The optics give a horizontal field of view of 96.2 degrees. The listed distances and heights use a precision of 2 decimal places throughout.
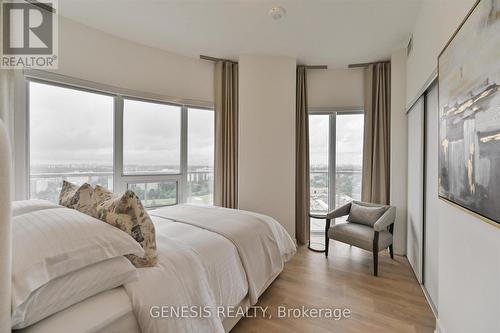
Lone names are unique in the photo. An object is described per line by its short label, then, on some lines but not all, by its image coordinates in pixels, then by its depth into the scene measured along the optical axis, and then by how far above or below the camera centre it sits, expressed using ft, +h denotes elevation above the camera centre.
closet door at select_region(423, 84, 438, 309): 6.44 -0.96
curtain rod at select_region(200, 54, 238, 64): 10.94 +5.32
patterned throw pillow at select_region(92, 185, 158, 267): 3.89 -0.97
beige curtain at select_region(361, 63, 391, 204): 10.68 +1.52
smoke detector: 7.42 +5.18
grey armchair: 8.18 -2.63
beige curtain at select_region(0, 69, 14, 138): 6.41 +2.00
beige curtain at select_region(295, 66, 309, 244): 11.65 +0.56
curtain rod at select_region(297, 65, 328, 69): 11.60 +5.13
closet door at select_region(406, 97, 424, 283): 7.71 -0.76
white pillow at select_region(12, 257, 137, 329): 2.52 -1.61
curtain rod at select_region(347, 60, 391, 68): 10.76 +5.04
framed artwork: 3.07 +0.86
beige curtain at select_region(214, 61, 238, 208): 11.41 +1.53
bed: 2.83 -1.94
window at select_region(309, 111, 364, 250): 11.94 +0.31
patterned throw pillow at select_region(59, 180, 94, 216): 4.65 -0.75
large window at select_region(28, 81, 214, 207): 7.93 +0.89
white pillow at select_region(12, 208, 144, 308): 2.55 -1.09
